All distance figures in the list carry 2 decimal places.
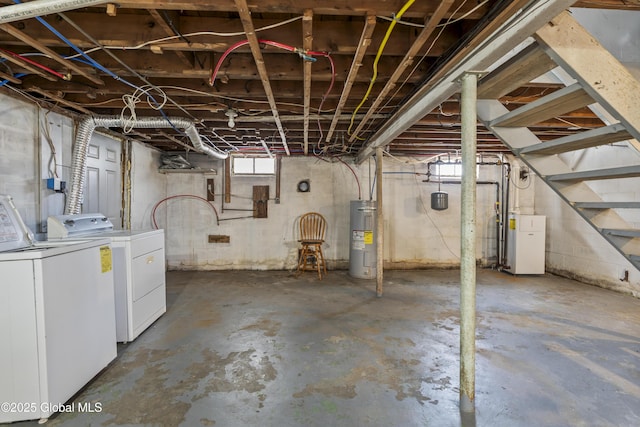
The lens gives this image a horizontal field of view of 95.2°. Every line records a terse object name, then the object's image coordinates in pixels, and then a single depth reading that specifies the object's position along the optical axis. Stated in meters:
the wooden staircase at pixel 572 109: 1.36
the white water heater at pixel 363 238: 4.62
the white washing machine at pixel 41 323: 1.64
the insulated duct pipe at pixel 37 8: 1.14
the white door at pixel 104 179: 3.39
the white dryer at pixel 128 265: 2.56
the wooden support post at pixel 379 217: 3.85
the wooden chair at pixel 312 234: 5.16
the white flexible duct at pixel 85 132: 2.84
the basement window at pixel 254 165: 5.37
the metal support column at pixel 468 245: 1.73
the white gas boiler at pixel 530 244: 4.88
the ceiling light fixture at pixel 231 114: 2.88
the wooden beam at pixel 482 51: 1.28
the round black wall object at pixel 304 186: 5.32
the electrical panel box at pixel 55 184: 2.71
